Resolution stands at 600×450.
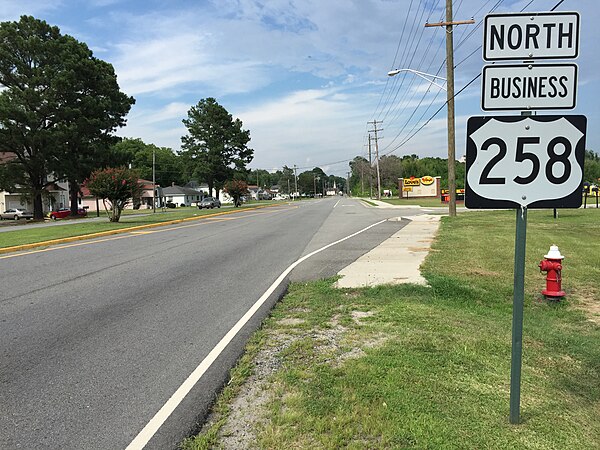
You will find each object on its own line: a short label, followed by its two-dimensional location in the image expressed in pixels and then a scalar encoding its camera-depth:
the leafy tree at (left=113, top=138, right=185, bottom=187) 107.44
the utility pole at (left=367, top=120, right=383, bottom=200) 68.75
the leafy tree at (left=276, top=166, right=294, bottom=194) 180.61
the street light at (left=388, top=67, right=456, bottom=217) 22.39
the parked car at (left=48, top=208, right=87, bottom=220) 45.28
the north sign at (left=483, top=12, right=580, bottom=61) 3.12
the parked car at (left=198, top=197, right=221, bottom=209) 60.81
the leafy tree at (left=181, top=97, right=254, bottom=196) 71.69
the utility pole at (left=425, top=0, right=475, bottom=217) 22.11
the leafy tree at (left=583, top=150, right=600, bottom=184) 84.88
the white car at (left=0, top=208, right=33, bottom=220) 48.72
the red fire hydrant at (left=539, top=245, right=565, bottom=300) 6.93
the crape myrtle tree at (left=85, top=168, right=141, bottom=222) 25.86
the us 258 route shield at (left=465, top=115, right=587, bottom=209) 3.03
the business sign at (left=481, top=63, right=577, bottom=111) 3.06
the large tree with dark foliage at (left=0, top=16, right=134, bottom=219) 40.25
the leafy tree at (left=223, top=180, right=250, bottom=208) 57.38
